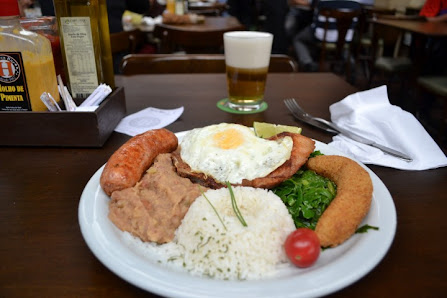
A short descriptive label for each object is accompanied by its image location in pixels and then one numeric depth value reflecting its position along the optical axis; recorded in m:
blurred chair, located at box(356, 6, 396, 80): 1.84
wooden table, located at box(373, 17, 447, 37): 1.16
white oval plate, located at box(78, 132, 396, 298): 0.20
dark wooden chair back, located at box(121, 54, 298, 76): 0.77
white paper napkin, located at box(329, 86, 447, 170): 0.38
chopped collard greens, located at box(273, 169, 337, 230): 0.30
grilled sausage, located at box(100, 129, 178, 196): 0.30
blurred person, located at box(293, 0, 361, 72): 1.75
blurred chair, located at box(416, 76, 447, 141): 1.05
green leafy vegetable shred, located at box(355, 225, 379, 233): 0.25
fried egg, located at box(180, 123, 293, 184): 0.33
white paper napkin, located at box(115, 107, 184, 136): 0.46
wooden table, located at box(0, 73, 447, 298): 0.22
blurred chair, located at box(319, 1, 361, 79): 1.50
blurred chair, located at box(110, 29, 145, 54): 0.79
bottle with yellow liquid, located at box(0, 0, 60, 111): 0.38
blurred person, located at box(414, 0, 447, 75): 1.29
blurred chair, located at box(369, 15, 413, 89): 1.38
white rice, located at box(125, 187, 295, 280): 0.23
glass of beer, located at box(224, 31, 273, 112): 0.50
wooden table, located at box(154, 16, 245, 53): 1.05
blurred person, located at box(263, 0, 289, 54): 1.97
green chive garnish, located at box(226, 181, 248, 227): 0.26
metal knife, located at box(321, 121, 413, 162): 0.38
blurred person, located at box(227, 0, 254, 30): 2.69
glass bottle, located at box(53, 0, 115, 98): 0.43
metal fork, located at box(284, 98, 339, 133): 0.46
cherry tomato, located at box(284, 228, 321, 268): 0.22
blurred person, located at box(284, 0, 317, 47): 2.35
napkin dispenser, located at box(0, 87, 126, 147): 0.39
